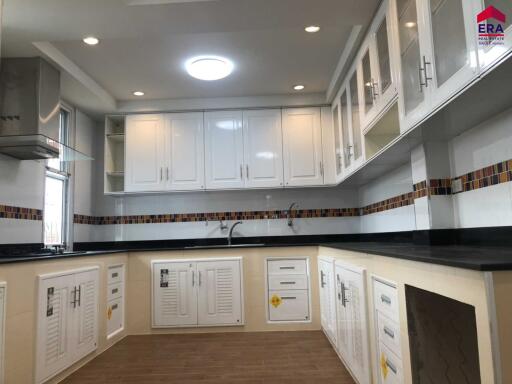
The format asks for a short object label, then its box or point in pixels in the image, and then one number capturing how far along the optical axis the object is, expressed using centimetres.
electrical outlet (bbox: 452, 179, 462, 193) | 246
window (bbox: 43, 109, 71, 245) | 391
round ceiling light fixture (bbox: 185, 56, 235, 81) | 364
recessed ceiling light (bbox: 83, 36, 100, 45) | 309
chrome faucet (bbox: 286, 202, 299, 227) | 476
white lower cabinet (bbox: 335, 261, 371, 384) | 216
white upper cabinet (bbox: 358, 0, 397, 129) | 237
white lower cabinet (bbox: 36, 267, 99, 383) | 244
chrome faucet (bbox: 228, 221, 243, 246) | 467
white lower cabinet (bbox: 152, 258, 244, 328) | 388
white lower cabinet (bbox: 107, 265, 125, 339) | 351
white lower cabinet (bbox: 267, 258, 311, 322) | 388
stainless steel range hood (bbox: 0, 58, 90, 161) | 312
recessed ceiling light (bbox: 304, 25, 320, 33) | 309
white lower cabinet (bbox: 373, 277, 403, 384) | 170
